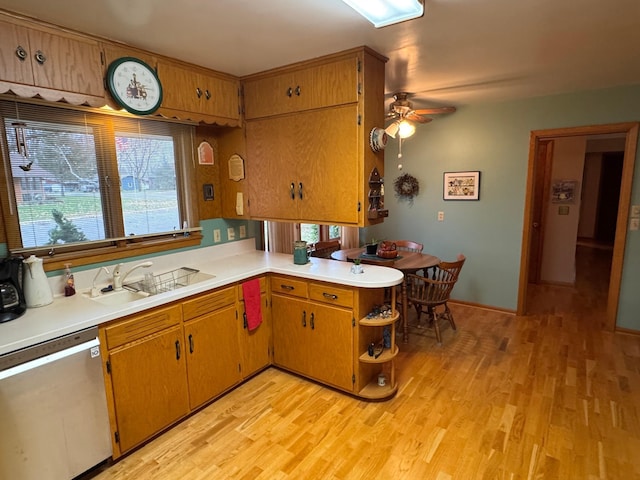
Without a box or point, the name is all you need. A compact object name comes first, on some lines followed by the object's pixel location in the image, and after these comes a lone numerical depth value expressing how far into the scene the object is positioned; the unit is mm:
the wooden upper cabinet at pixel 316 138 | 2479
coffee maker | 1795
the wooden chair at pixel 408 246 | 4219
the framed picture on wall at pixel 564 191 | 5353
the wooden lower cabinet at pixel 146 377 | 1960
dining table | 3383
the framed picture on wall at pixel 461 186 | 4262
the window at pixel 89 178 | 2033
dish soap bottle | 2180
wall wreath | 4703
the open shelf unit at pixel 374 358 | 2500
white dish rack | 2500
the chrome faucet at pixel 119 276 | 2345
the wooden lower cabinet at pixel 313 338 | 2551
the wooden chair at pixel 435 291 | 3457
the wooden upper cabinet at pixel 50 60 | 1782
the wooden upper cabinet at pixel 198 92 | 2473
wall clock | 2170
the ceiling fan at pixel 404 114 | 3250
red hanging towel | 2686
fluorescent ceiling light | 1579
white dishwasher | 1578
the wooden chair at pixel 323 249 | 4004
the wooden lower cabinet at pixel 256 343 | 2719
